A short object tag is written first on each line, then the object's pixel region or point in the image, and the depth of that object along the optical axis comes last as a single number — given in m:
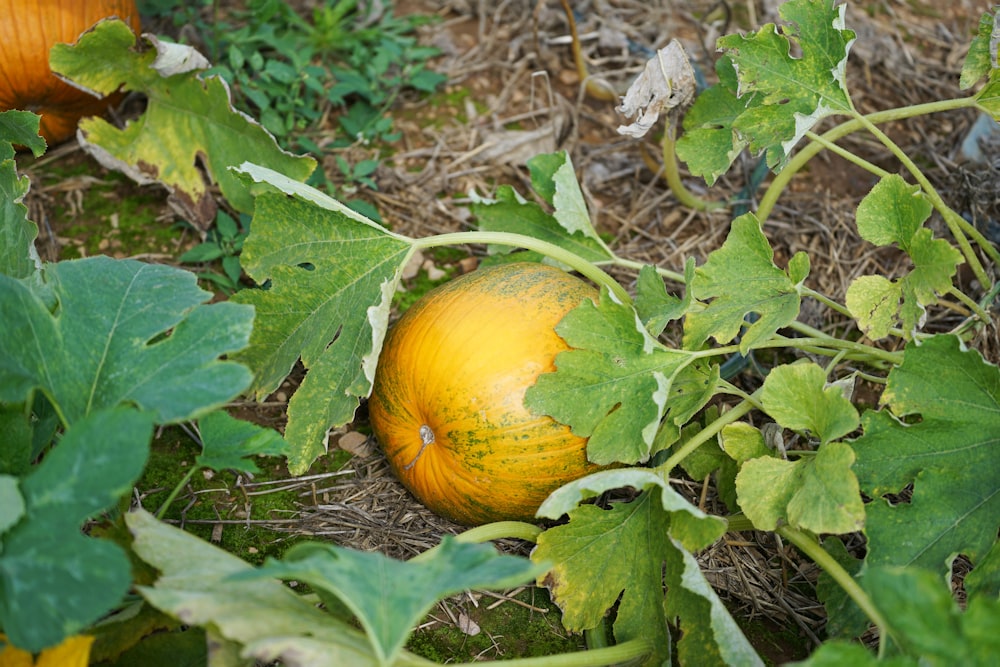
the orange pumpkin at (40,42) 1.57
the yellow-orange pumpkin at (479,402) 1.33
